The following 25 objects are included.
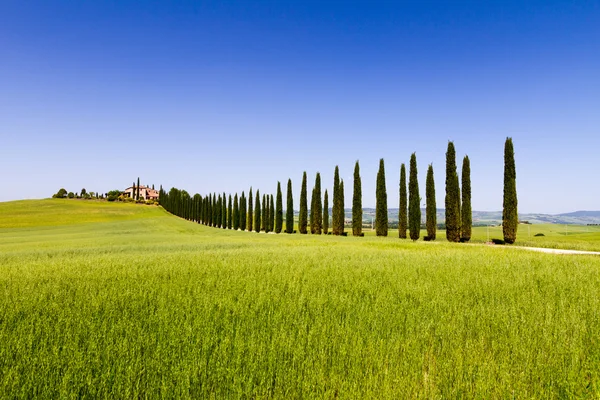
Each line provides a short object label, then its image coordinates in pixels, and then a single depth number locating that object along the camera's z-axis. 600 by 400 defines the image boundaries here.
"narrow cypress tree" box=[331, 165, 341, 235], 42.64
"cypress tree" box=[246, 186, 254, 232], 57.16
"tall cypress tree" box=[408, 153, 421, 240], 33.06
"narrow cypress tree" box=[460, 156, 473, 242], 30.22
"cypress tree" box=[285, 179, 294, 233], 49.25
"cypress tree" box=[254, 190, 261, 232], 54.78
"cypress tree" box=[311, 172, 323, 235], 44.97
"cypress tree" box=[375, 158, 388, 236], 36.75
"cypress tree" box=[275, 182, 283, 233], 50.72
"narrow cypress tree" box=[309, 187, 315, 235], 45.61
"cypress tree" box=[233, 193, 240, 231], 58.78
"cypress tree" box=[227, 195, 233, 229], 60.22
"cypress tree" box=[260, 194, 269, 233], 53.53
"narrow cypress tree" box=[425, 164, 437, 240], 31.75
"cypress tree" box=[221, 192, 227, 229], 61.63
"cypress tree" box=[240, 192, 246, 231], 57.88
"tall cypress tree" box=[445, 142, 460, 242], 30.17
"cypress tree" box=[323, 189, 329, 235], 46.72
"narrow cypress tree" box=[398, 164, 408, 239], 33.79
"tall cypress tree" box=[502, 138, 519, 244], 27.89
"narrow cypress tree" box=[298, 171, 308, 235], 47.86
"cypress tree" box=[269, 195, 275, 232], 53.03
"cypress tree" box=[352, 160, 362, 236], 38.34
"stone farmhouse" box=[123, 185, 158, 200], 135.51
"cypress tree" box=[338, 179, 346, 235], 41.31
